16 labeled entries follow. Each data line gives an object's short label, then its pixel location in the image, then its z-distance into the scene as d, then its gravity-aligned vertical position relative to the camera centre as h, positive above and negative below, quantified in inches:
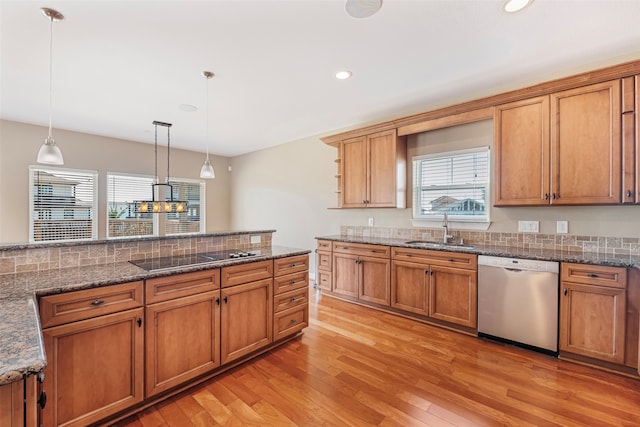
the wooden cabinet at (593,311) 87.9 -32.2
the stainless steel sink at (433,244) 131.0 -15.4
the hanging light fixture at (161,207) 148.2 +2.7
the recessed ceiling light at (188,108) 149.3 +56.9
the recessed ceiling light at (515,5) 74.0 +55.8
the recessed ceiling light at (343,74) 112.8 +56.6
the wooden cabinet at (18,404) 30.9 -22.2
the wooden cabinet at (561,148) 94.7 +24.0
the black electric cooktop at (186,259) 82.7 -15.7
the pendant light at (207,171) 133.4 +19.6
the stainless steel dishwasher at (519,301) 98.8 -33.1
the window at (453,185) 134.7 +14.1
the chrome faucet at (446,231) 138.7 -9.1
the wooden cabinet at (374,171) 150.2 +23.5
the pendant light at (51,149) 78.0 +18.4
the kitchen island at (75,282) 34.1 -16.9
